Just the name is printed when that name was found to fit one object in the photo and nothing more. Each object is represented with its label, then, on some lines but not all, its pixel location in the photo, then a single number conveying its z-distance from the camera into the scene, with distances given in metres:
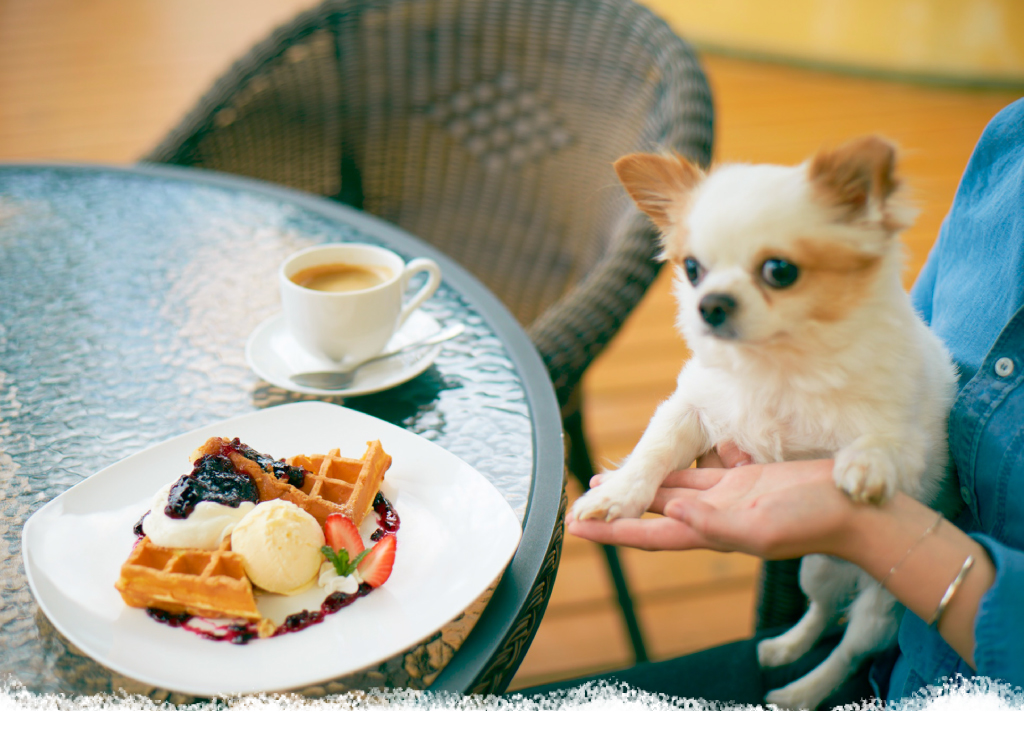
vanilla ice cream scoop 0.70
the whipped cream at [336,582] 0.71
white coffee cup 0.99
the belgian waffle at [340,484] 0.77
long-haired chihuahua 0.73
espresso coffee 1.07
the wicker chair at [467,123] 1.76
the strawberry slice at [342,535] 0.74
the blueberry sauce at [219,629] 0.66
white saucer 1.01
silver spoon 1.02
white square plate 0.63
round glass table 0.71
